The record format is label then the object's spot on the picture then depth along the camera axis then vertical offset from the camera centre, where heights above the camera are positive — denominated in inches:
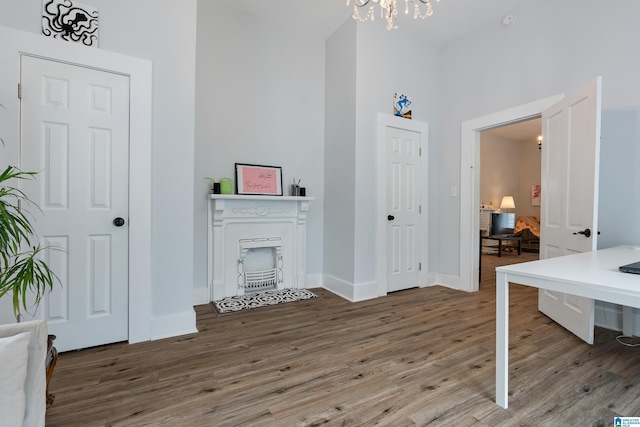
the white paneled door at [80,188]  78.0 +4.9
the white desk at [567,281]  47.0 -12.1
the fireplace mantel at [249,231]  128.6 -11.1
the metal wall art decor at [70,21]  77.9 +50.2
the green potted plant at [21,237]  51.7 -6.4
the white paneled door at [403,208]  143.7 +0.7
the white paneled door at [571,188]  87.4 +7.9
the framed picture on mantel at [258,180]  134.7 +13.4
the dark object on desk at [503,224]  259.3 -11.7
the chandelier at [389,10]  82.0 +58.1
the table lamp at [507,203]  299.6 +8.1
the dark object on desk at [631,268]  54.8 -10.7
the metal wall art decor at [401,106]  144.9 +52.1
